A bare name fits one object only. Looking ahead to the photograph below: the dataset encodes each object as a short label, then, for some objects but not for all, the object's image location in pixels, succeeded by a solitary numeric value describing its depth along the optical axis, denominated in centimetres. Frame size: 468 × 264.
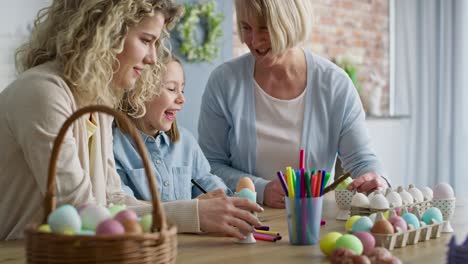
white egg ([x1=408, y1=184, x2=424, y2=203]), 243
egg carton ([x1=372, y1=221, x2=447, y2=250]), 207
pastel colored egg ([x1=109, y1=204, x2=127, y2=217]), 183
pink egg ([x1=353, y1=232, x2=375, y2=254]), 201
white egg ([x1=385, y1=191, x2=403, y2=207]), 237
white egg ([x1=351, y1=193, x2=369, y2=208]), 241
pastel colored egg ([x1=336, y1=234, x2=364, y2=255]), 196
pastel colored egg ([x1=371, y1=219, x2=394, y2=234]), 207
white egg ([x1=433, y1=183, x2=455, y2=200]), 244
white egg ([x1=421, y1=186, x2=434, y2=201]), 246
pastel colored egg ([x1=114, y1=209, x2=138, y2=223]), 172
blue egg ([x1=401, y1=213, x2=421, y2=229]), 216
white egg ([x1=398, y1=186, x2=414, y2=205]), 240
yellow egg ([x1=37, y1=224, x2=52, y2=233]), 171
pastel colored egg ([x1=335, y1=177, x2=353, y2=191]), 266
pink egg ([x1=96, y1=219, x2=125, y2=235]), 169
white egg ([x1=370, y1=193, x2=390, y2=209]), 237
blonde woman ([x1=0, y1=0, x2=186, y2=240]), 213
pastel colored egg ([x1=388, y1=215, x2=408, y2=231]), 211
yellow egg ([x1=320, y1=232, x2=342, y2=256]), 202
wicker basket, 167
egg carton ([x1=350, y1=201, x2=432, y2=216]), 239
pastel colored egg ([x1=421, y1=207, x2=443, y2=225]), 224
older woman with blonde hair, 300
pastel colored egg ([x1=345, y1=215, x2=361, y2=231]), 218
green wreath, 512
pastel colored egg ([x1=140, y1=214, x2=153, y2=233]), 176
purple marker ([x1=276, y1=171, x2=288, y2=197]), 218
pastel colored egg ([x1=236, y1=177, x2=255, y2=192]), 247
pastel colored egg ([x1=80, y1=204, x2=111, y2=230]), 176
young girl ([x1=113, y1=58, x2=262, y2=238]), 279
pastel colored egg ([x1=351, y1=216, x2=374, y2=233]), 210
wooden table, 201
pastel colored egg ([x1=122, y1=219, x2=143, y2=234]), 171
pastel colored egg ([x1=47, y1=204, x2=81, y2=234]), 172
